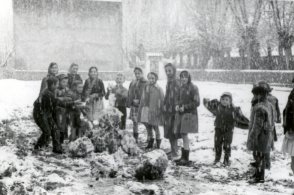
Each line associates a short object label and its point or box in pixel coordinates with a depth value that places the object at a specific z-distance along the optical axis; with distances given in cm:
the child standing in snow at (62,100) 909
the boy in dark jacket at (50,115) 830
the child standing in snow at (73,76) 995
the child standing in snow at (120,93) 1032
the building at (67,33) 2953
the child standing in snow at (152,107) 914
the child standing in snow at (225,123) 771
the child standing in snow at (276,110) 726
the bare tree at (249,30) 3212
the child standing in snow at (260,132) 657
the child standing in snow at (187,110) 784
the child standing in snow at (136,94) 967
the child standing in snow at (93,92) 993
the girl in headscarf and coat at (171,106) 822
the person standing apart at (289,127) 592
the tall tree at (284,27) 3008
